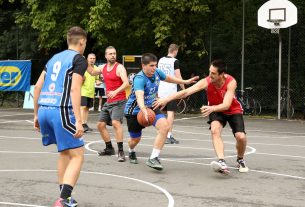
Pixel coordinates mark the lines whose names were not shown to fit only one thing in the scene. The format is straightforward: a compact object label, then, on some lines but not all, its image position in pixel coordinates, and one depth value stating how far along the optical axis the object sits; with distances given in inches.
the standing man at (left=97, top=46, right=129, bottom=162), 386.3
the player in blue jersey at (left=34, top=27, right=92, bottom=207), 234.8
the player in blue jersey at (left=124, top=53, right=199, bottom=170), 337.4
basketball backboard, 736.3
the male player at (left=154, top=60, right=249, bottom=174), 326.3
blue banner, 945.5
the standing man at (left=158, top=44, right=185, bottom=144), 485.5
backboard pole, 732.7
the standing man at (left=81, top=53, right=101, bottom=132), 546.9
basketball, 337.4
